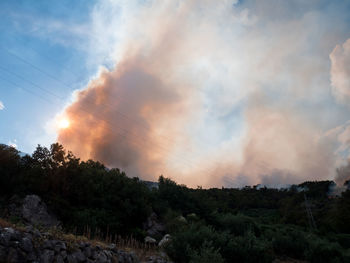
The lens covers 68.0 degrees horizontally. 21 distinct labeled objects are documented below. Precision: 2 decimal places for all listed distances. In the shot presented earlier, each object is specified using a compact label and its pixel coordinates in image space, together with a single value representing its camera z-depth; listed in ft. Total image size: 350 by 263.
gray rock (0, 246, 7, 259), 24.73
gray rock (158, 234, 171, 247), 59.83
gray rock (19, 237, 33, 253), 26.86
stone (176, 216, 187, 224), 93.21
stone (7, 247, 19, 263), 25.06
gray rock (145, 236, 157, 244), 72.02
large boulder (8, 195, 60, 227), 66.28
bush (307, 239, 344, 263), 81.51
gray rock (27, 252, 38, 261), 26.78
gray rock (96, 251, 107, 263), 35.17
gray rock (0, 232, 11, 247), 25.40
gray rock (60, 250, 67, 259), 30.42
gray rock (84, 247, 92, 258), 34.33
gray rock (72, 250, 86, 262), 32.21
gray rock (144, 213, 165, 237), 87.55
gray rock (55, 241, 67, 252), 30.34
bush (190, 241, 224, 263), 40.83
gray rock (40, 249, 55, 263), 27.89
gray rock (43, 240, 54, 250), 29.16
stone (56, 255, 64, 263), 29.35
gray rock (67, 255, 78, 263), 31.04
